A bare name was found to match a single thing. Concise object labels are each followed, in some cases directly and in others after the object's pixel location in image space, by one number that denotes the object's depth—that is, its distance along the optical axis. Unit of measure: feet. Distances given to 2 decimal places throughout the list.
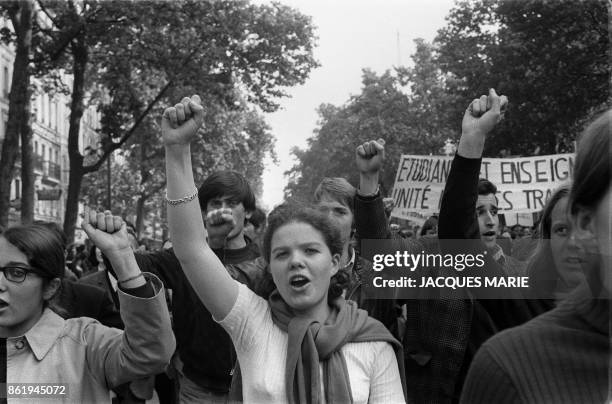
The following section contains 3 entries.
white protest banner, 24.77
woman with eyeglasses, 7.86
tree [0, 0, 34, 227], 42.24
